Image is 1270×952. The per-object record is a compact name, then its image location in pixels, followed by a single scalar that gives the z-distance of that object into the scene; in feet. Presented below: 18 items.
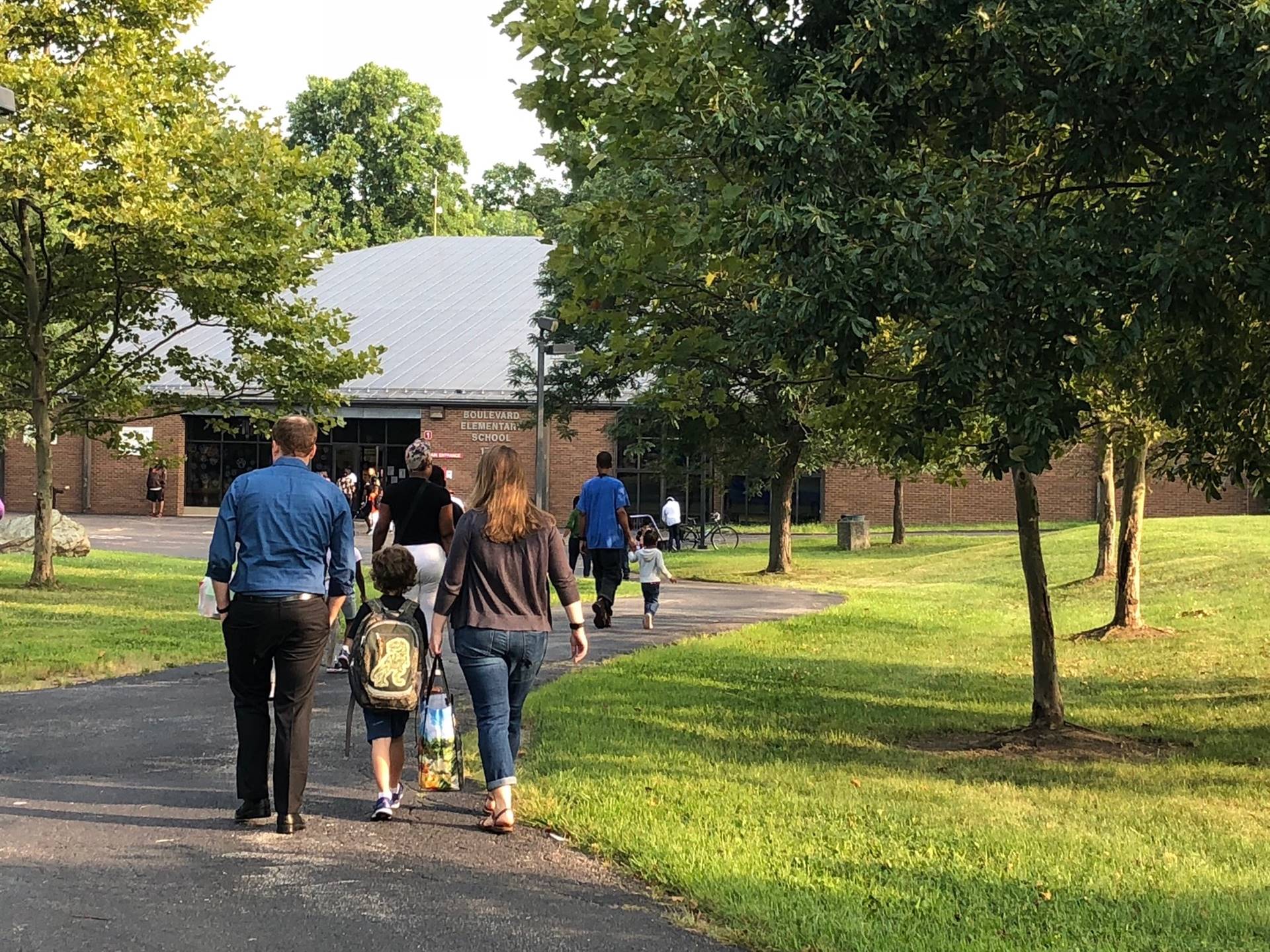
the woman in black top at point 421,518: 29.19
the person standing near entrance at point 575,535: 51.37
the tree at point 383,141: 237.45
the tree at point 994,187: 19.95
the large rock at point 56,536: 85.10
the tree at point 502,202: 264.93
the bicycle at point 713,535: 119.85
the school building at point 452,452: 147.74
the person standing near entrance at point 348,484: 112.98
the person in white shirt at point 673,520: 114.73
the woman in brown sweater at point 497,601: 20.33
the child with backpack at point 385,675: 20.77
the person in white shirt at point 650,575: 52.01
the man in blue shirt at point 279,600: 20.01
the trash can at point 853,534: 119.55
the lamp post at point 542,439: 88.33
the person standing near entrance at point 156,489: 148.15
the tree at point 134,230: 54.85
